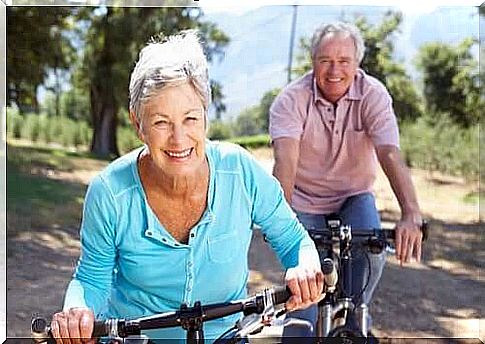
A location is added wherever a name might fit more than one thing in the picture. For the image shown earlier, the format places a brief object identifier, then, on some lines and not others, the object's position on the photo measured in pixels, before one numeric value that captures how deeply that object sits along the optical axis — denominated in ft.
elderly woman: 5.09
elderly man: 8.01
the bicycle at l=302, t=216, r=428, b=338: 7.25
